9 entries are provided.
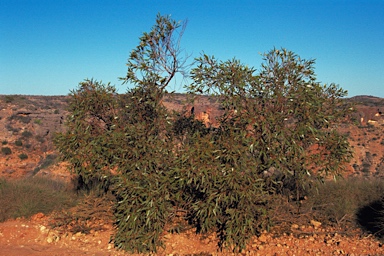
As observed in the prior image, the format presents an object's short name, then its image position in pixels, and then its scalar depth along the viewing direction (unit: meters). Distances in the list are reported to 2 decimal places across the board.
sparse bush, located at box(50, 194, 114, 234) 7.63
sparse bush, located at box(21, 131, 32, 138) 26.06
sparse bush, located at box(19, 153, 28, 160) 22.16
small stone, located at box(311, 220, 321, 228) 7.17
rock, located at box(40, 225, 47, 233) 7.58
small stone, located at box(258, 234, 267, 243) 6.56
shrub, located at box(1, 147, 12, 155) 22.69
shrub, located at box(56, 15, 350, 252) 5.80
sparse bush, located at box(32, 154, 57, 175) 16.87
